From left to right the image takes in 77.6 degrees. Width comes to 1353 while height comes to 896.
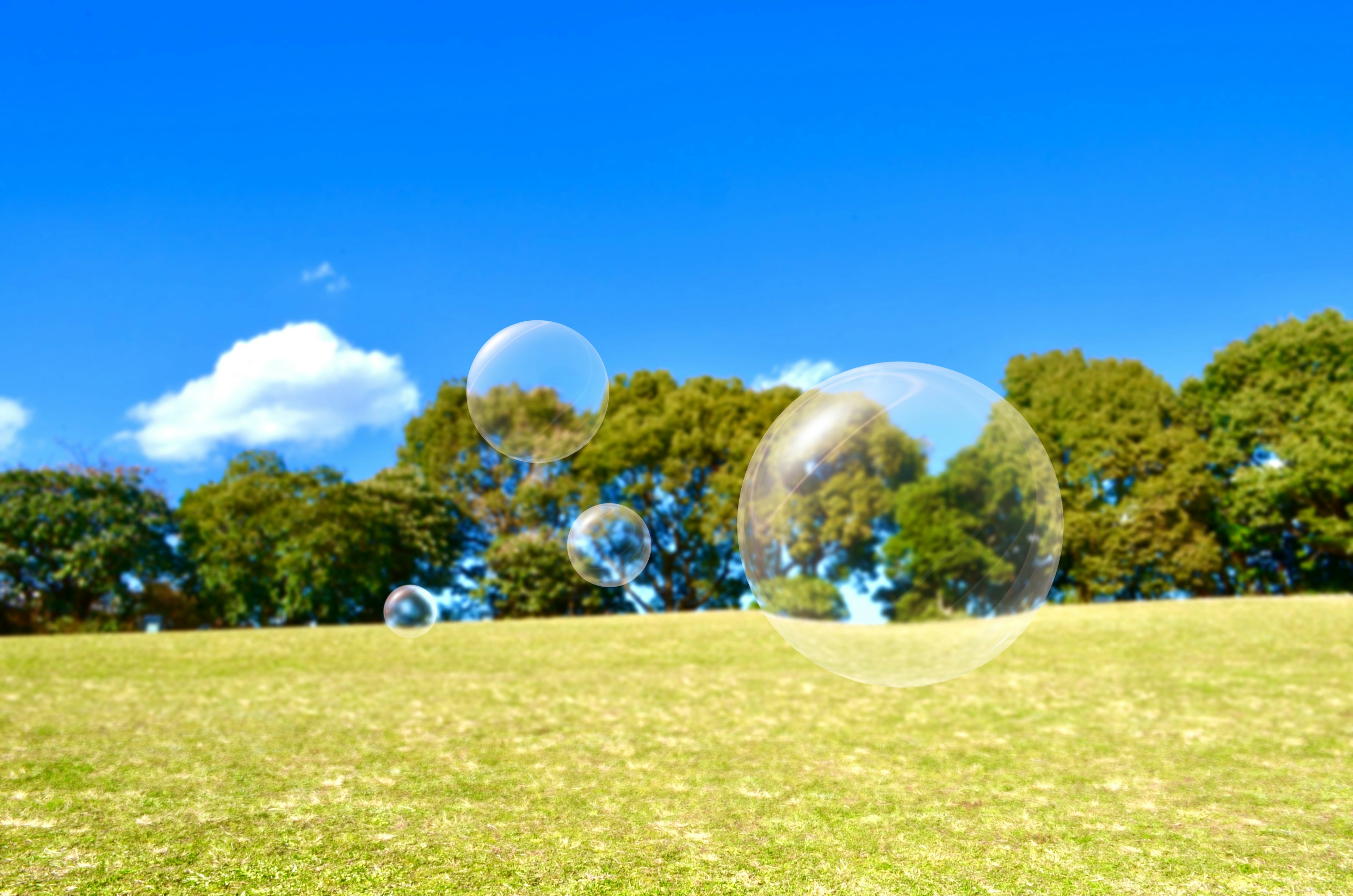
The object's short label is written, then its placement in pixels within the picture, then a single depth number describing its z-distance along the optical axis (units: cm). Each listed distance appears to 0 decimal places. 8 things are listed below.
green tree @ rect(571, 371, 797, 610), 4016
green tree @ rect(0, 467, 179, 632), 3031
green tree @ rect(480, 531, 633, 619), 3772
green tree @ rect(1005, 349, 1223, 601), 3494
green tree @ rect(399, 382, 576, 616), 3822
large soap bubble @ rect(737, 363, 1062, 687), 514
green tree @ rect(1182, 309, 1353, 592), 3225
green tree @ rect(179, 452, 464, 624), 3606
